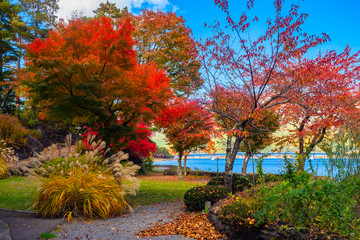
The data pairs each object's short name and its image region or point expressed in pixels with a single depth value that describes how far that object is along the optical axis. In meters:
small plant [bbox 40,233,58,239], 4.71
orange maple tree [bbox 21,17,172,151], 7.42
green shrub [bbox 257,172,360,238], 3.25
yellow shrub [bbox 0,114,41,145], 16.05
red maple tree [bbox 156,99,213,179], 11.77
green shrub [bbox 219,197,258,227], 4.39
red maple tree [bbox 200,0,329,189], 6.96
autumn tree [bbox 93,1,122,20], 22.71
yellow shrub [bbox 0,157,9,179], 12.40
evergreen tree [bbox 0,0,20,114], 20.48
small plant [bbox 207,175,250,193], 9.17
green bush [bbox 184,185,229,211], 6.50
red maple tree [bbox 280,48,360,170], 8.04
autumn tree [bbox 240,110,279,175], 13.43
